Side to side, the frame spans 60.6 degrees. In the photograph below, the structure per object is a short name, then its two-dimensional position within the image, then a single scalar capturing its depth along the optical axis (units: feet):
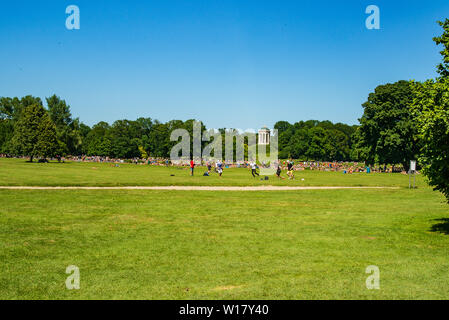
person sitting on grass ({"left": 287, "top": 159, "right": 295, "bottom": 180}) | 135.25
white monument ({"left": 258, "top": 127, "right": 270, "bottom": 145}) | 564.30
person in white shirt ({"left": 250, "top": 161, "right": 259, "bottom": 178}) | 144.62
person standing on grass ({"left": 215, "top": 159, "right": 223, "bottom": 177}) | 142.82
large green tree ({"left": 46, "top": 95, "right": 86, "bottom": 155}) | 335.06
